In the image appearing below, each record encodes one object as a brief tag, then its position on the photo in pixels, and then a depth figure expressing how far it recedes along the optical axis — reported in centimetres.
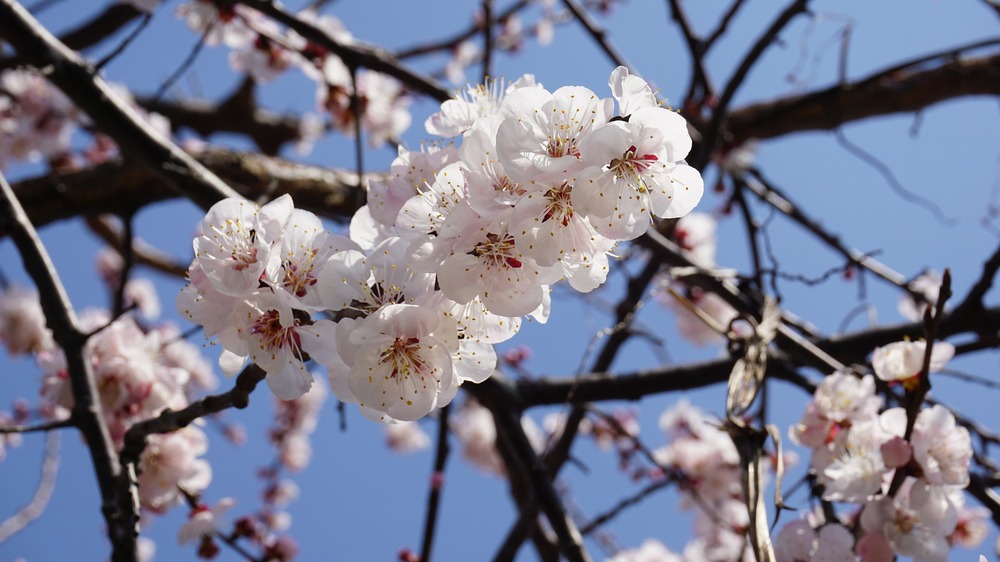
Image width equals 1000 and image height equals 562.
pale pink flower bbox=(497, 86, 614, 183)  45
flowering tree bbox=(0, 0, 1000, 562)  46
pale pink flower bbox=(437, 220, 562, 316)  45
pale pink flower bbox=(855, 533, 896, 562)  55
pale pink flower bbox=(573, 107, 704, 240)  45
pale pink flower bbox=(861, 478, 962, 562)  56
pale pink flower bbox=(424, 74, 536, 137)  50
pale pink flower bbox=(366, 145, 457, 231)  48
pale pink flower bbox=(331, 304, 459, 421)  46
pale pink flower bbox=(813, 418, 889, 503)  57
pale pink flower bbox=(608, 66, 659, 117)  46
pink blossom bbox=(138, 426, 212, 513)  63
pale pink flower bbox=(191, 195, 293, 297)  47
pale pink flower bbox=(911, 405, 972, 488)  56
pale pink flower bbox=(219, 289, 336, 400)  47
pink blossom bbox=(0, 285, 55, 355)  272
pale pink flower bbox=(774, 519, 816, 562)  57
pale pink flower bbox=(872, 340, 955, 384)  59
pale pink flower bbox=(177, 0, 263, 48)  178
